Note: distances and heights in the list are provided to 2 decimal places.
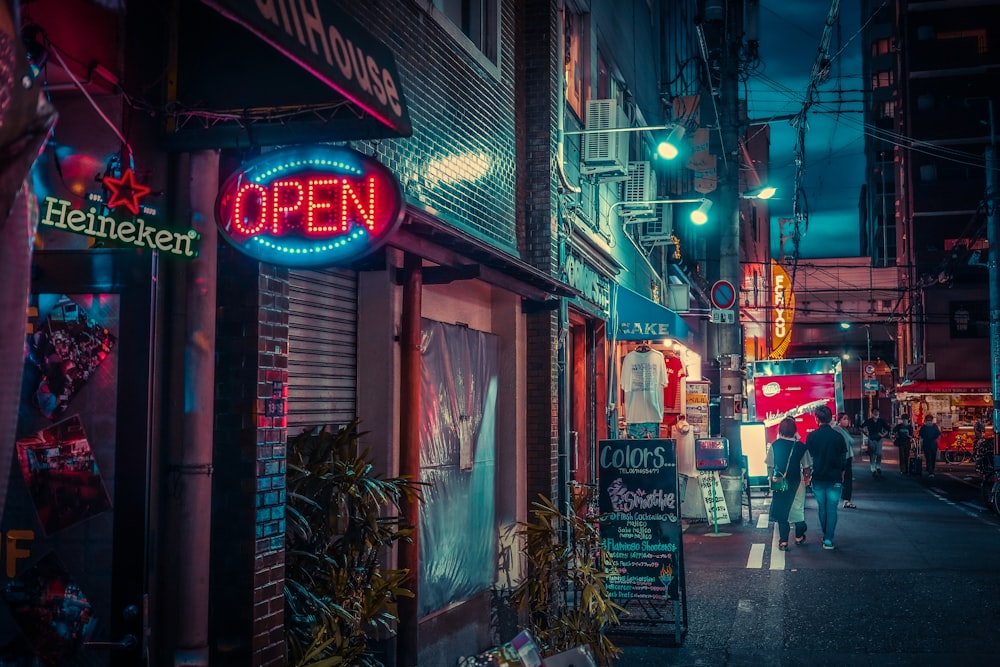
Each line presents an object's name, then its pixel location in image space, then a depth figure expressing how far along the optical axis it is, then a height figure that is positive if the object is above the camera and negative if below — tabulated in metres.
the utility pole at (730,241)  18.78 +3.12
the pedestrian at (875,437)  29.35 -0.97
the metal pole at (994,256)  26.89 +4.28
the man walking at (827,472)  14.71 -0.99
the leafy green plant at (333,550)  5.53 -0.85
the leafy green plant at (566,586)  8.36 -1.59
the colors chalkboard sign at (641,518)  9.67 -1.12
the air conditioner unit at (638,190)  17.52 +3.80
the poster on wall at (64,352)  4.52 +0.24
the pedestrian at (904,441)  31.91 -1.15
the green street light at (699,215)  21.52 +4.11
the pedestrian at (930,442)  31.78 -1.20
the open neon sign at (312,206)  5.02 +1.01
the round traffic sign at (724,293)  18.52 +2.07
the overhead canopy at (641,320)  15.39 +1.32
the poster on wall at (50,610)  4.45 -0.92
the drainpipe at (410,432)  7.25 -0.20
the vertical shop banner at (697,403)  21.11 +0.04
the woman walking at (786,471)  14.73 -1.00
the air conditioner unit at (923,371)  50.75 +1.75
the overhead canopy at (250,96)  4.87 +1.51
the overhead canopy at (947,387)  48.44 +0.90
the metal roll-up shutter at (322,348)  6.69 +0.40
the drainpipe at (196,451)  4.85 -0.23
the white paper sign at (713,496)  17.09 -1.58
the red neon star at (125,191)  4.42 +0.96
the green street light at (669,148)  15.28 +4.06
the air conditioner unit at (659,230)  21.55 +3.80
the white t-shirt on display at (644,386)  16.34 +0.31
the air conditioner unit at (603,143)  13.88 +3.67
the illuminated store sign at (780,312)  39.69 +3.79
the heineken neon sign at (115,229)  4.15 +0.76
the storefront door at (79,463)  4.46 -0.27
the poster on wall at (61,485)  4.51 -0.37
